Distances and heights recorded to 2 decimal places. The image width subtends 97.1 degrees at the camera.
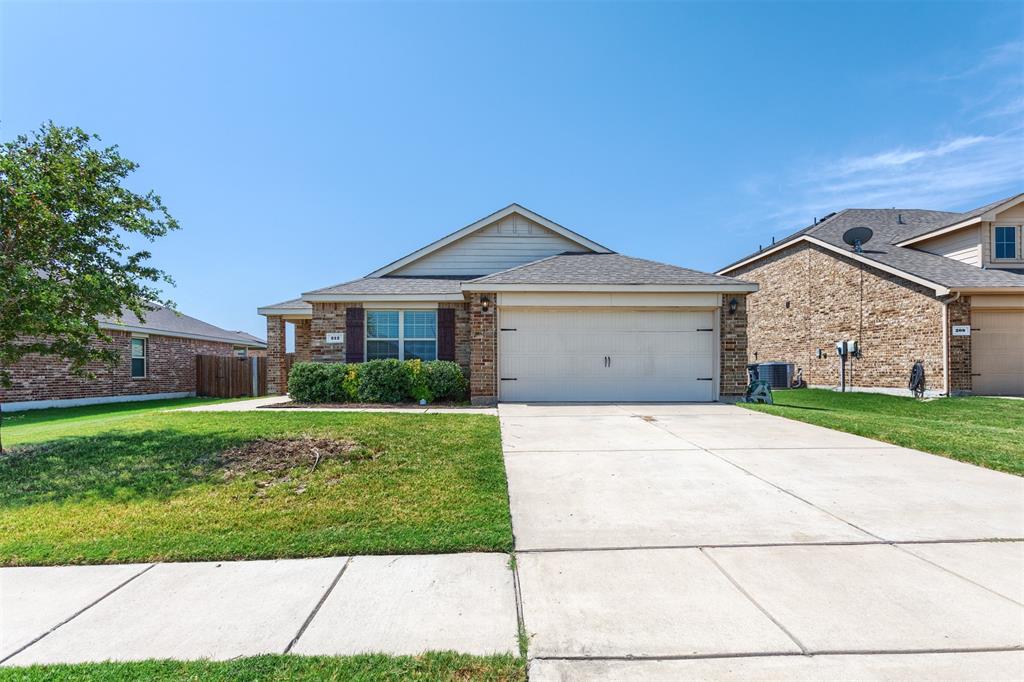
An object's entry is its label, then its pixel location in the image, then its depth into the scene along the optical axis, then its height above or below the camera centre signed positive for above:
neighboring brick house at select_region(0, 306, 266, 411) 12.29 -0.53
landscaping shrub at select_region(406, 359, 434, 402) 10.70 -0.78
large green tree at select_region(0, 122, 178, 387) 5.34 +1.39
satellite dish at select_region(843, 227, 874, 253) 15.62 +3.92
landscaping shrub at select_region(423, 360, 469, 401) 10.80 -0.71
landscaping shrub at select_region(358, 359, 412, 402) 10.66 -0.73
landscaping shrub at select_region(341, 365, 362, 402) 10.69 -0.82
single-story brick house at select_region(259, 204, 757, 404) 10.76 +0.41
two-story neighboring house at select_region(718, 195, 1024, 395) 12.51 +1.57
